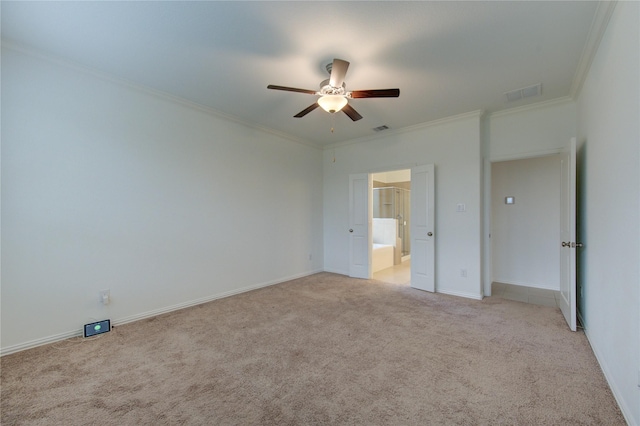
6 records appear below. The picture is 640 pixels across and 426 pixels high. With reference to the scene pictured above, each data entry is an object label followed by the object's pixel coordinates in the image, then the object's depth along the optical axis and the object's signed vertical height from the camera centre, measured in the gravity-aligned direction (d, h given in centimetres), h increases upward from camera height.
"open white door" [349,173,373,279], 507 -24
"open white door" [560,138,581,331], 273 -24
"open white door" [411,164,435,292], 422 -26
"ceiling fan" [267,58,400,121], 237 +113
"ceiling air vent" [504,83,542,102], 315 +145
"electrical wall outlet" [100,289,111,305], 281 -87
